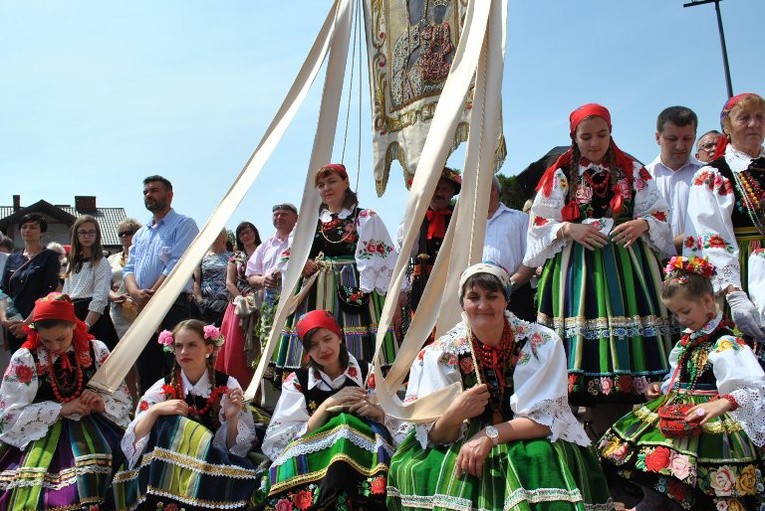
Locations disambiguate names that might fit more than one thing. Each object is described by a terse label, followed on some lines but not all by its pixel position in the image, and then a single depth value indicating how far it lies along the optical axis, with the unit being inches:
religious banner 212.1
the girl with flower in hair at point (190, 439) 135.6
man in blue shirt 208.8
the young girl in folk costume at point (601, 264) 137.6
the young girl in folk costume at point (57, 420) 141.3
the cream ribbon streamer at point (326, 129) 178.2
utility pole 512.5
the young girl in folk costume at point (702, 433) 113.7
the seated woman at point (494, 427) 106.8
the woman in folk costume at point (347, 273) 181.6
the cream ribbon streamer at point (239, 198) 146.3
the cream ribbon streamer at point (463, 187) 126.4
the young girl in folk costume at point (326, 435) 126.9
